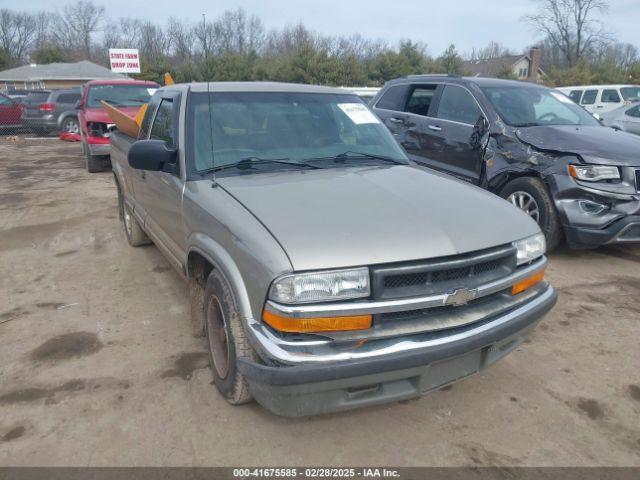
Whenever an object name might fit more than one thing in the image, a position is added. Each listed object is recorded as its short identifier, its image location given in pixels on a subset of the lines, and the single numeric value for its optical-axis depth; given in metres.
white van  16.48
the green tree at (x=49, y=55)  55.31
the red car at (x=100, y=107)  10.52
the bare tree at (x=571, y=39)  46.16
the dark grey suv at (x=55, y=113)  17.98
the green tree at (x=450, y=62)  33.06
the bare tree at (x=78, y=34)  72.38
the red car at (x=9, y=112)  18.84
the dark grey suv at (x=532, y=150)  4.99
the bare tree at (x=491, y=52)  78.56
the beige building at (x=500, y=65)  52.59
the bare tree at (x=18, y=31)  76.44
